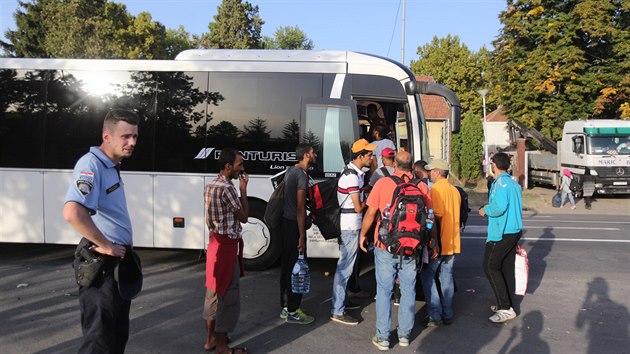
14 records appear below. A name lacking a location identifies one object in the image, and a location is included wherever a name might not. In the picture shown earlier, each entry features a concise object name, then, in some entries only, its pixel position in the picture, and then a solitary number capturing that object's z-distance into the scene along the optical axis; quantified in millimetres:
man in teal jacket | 5621
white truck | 19547
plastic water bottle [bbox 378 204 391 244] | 4762
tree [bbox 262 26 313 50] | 71125
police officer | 2918
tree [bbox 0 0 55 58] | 38847
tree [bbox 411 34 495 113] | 53344
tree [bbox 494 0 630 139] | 26250
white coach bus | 7621
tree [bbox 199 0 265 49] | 41938
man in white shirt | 5359
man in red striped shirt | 4500
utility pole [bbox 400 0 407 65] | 26938
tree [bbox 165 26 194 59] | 50544
